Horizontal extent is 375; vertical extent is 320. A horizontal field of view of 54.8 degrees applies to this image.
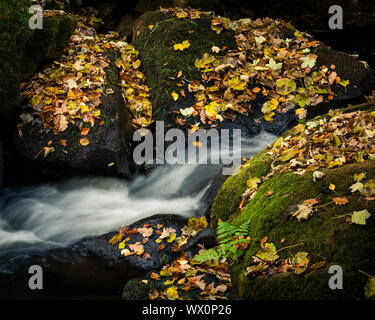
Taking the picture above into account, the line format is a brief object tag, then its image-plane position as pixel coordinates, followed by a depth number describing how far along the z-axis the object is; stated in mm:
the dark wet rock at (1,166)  5523
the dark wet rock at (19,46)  5320
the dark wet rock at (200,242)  4000
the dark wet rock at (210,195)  4758
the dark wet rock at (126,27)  8688
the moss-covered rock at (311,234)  2521
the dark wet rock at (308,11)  8672
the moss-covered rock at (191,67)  6391
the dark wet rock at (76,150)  5590
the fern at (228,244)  3336
